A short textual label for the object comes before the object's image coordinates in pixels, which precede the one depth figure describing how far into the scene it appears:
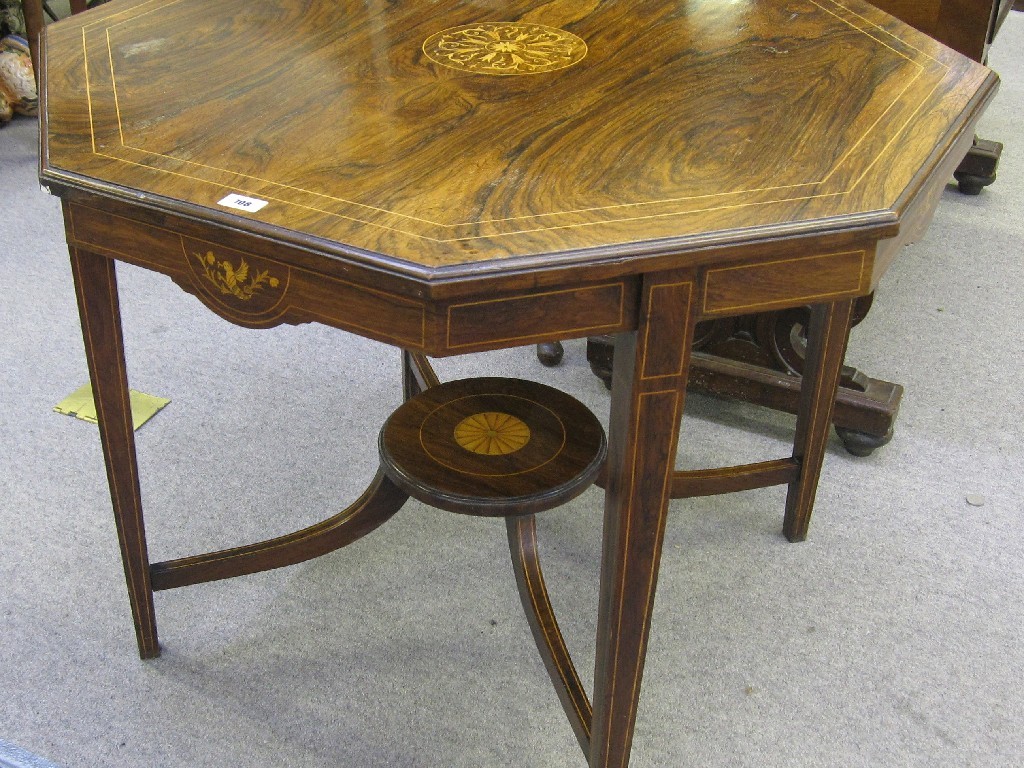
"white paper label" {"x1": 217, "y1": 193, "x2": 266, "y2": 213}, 1.06
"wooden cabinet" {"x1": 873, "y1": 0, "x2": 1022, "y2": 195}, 2.01
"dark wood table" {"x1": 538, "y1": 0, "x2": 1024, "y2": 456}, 2.03
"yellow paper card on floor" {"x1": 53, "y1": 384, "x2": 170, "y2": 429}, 2.15
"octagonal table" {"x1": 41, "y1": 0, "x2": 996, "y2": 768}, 1.01
